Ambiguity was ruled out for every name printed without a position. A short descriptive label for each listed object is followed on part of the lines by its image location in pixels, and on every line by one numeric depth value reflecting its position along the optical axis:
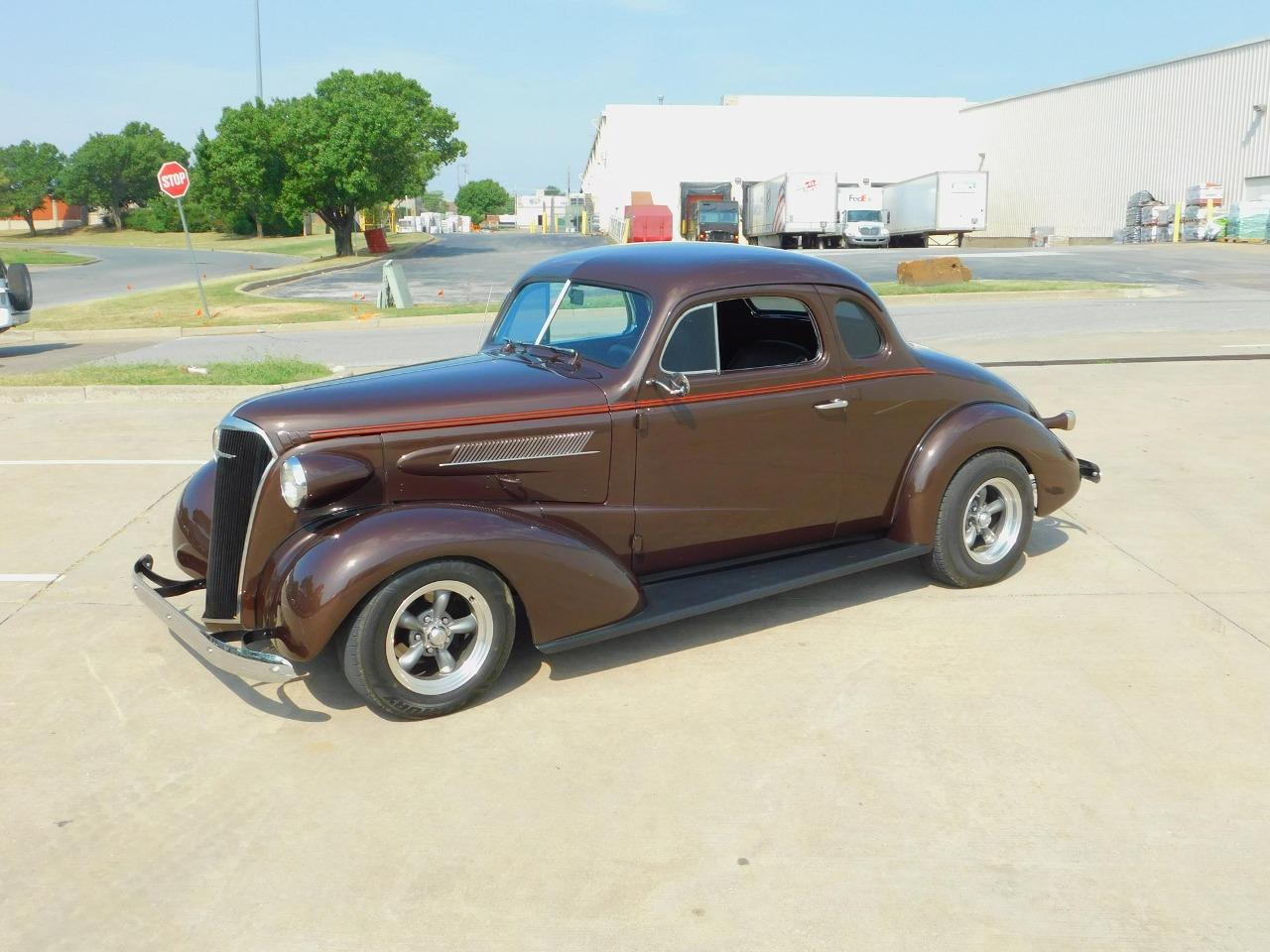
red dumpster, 47.19
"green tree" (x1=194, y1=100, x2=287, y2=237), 43.94
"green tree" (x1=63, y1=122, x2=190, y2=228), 97.62
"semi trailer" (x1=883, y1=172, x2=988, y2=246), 46.66
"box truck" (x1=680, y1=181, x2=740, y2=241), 50.84
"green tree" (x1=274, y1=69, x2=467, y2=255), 41.81
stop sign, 19.02
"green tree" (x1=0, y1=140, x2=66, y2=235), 96.75
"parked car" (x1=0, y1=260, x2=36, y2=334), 16.30
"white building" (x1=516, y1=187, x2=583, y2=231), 94.56
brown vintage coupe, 4.11
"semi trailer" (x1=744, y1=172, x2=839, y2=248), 47.91
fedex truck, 48.72
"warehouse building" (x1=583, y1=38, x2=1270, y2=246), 45.22
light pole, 51.62
